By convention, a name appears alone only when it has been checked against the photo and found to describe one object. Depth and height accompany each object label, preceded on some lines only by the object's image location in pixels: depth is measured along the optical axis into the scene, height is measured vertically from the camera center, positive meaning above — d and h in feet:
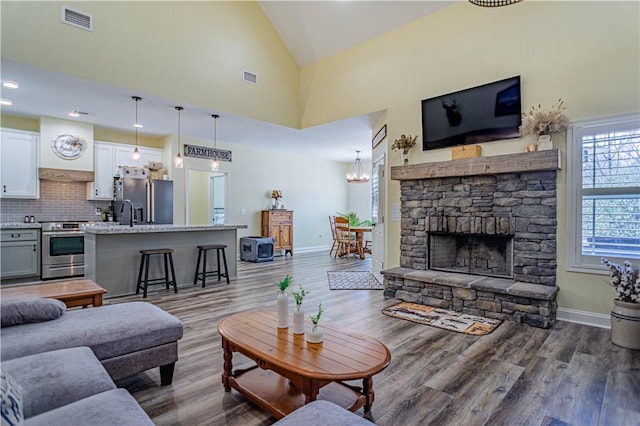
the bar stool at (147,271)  15.49 -2.90
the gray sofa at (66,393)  3.97 -2.50
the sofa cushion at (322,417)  4.12 -2.60
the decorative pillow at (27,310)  6.77 -2.10
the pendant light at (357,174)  31.22 +3.61
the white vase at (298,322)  7.34 -2.44
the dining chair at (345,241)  28.91 -2.59
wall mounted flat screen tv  13.64 +4.25
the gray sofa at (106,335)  6.30 -2.48
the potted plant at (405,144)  16.66 +3.37
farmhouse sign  23.54 +4.27
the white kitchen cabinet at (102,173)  22.27 +2.54
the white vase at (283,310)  7.63 -2.27
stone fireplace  12.48 -1.05
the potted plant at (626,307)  9.86 -2.82
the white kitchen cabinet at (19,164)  19.22 +2.67
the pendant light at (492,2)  7.48 +4.78
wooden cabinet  29.09 -1.44
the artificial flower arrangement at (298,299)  6.90 -1.85
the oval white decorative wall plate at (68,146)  20.62 +4.01
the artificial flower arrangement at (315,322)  6.88 -2.27
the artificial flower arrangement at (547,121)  12.23 +3.39
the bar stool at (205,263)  17.87 -2.84
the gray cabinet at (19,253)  18.44 -2.42
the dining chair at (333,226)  30.98 -1.40
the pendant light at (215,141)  19.52 +5.47
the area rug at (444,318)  11.50 -3.97
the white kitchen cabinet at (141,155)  23.35 +3.98
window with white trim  11.35 +0.76
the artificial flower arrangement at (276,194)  30.04 +1.54
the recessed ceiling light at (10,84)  14.84 +5.63
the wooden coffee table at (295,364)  5.80 -2.73
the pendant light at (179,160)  18.08 +2.73
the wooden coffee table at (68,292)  9.61 -2.46
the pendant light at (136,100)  16.58 +5.60
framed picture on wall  18.78 +4.55
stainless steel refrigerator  22.15 +0.73
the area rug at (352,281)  17.75 -3.99
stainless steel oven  19.34 -2.39
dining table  28.26 -2.32
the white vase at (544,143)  12.38 +2.60
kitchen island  15.21 -1.97
